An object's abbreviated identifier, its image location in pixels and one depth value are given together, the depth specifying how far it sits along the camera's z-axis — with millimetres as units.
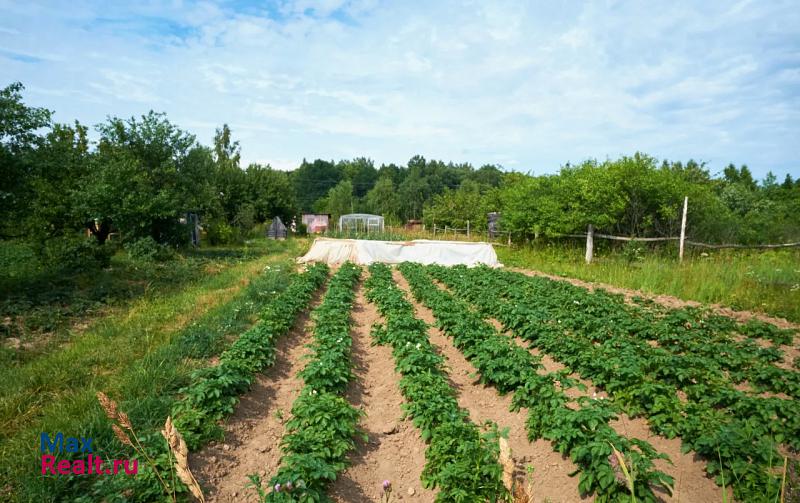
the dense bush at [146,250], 16469
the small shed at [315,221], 47112
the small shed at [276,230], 37438
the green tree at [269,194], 38531
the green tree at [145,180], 16312
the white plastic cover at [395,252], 18156
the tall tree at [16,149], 9922
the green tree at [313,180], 87188
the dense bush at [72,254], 13172
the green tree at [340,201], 59844
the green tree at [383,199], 60000
